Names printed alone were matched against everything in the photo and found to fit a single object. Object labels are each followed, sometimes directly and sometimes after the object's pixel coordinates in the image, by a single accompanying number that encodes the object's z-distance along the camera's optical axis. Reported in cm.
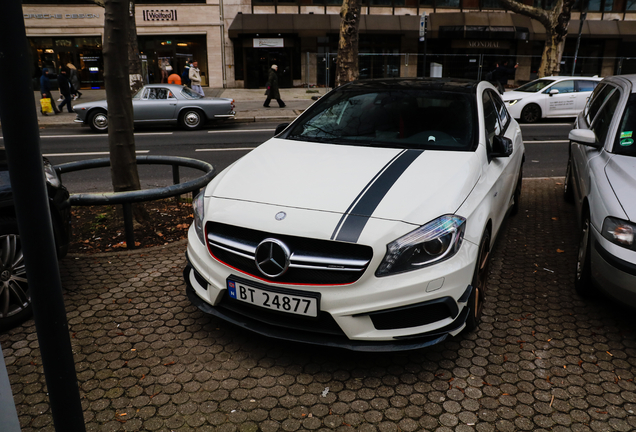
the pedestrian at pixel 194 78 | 2092
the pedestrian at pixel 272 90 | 2006
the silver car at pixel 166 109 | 1515
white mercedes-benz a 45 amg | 289
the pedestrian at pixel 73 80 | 2190
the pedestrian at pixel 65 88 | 1921
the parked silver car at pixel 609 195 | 335
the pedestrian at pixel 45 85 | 1877
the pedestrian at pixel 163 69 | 2116
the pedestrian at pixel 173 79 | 1977
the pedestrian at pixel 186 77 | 2323
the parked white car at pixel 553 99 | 1562
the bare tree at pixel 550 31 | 2191
